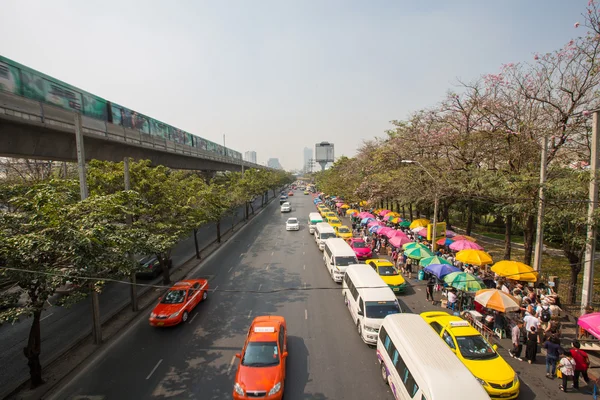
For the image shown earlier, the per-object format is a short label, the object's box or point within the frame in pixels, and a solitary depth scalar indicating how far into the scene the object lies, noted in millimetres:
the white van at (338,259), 17078
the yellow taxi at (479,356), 7863
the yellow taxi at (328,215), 34656
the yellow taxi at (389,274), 15445
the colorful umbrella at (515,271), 12836
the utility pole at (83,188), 10711
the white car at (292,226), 33938
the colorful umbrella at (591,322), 8732
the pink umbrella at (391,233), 21855
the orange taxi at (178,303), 12281
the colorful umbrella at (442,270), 14664
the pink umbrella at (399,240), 20456
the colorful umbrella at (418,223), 25862
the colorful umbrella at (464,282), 13000
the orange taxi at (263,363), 7812
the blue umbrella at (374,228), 25312
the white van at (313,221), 32131
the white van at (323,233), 24922
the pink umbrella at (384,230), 23278
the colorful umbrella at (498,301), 10898
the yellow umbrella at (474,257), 15780
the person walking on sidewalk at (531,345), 9625
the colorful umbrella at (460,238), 20320
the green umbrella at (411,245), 18562
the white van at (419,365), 6312
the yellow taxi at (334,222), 31223
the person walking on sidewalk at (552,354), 8906
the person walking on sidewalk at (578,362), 8430
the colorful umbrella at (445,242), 20234
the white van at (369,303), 10789
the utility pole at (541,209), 11328
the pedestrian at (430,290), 14641
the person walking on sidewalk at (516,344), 9961
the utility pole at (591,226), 9719
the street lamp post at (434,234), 17334
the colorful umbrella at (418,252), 17828
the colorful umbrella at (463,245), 17750
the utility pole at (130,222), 13555
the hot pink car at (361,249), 21672
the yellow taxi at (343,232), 26688
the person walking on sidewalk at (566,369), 8258
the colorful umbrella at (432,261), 15905
